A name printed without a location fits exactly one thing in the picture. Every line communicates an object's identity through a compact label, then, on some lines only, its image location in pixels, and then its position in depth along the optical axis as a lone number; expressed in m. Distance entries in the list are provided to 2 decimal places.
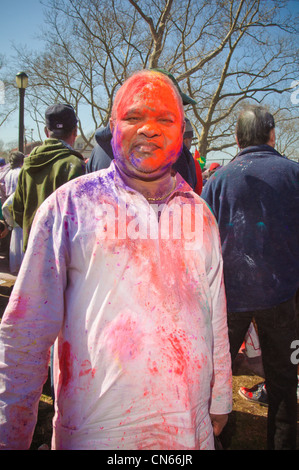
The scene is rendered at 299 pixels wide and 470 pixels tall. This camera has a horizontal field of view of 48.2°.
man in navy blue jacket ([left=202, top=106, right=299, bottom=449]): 2.03
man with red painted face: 1.00
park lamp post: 8.37
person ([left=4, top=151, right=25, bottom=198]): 5.46
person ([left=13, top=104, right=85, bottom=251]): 2.45
